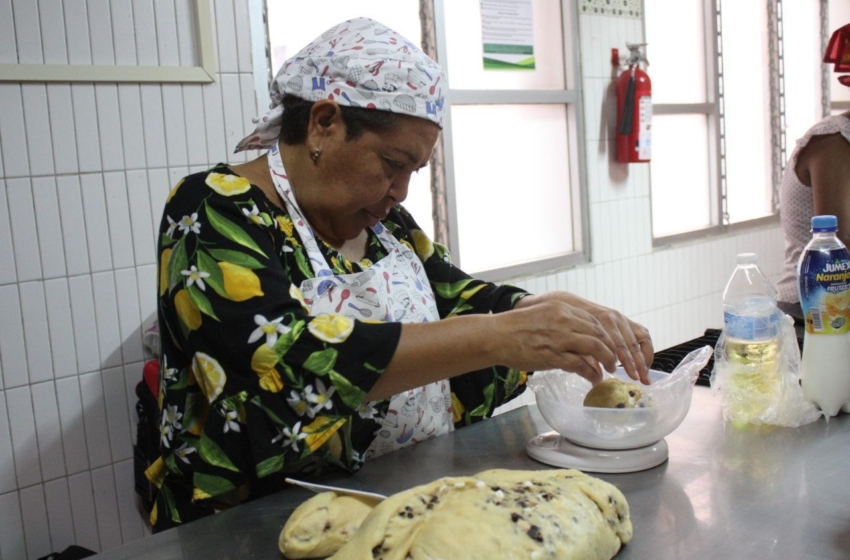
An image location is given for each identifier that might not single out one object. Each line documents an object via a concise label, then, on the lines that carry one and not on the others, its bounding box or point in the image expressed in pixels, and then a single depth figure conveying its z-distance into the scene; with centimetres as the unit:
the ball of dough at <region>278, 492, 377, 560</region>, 96
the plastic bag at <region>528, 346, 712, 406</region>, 127
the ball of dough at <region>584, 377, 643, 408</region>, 125
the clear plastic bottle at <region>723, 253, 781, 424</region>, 139
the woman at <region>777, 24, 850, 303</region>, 233
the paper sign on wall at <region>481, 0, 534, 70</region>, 329
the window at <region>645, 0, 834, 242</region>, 417
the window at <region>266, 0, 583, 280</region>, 316
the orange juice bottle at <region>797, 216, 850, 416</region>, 136
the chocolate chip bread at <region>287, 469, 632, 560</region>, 86
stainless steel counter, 96
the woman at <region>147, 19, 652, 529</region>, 112
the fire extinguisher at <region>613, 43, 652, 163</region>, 360
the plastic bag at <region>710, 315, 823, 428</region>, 137
